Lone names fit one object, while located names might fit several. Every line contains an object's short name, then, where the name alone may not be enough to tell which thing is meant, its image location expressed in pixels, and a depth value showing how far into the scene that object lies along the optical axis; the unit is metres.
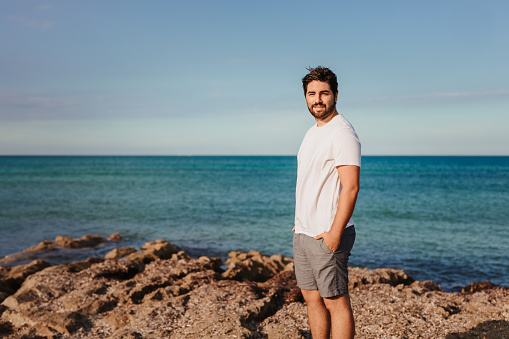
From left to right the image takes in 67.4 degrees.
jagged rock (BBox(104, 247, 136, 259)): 9.94
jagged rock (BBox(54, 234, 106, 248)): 11.62
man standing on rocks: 2.76
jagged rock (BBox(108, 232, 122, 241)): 13.36
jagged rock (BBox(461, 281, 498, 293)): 7.23
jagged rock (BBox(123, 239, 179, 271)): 8.32
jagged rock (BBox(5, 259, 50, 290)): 7.18
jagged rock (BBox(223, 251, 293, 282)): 7.38
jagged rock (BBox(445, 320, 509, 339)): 4.16
